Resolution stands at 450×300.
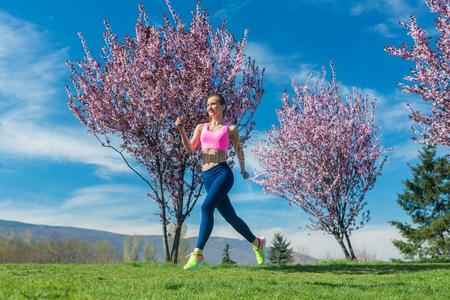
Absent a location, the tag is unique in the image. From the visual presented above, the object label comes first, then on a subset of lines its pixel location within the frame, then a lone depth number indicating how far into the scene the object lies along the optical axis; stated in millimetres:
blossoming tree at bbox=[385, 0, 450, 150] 16688
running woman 8359
